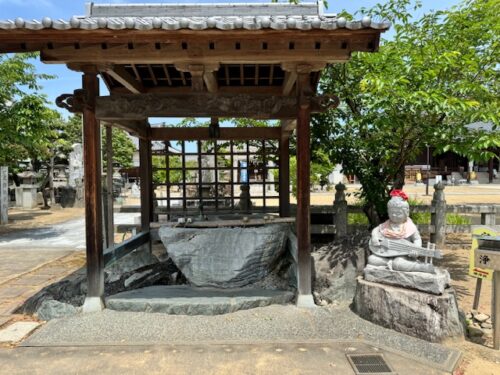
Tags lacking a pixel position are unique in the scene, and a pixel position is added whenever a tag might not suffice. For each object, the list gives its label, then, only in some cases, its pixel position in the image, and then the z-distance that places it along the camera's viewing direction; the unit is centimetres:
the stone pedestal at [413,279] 405
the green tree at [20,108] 1059
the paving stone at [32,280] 654
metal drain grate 333
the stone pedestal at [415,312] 393
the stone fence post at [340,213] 790
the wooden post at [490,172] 3862
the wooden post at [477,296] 464
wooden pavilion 396
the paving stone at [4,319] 465
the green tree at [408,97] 518
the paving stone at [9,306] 510
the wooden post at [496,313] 386
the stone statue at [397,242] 434
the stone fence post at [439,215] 858
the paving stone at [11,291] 586
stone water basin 561
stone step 475
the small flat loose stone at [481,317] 444
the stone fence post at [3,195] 1503
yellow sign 422
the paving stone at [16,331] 416
